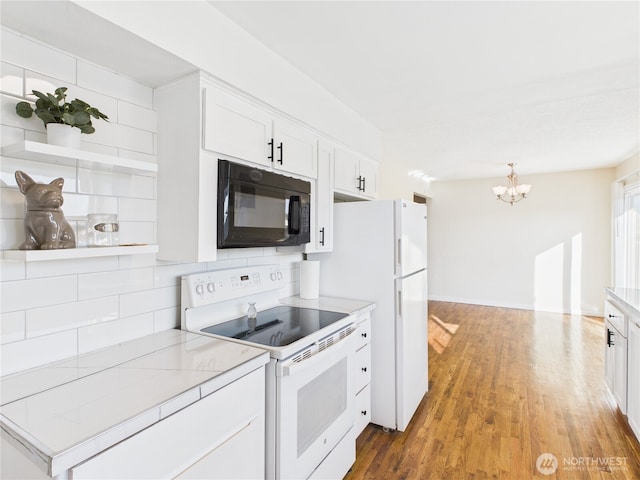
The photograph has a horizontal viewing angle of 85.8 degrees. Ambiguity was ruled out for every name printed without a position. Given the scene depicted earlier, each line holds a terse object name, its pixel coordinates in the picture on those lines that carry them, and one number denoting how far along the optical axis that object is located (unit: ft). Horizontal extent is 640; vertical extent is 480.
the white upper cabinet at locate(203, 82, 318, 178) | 5.09
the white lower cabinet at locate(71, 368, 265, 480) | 2.95
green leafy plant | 3.98
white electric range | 4.72
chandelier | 16.69
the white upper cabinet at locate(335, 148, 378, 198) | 8.61
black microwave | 5.30
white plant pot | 4.06
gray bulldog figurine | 3.81
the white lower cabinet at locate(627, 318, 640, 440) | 7.00
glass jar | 4.40
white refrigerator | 7.73
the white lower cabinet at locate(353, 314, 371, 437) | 7.20
